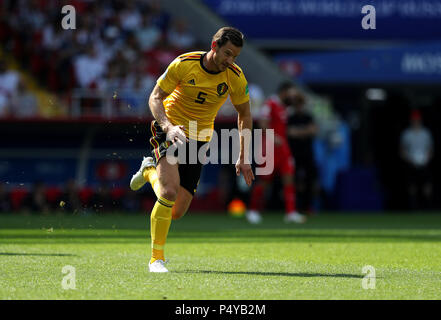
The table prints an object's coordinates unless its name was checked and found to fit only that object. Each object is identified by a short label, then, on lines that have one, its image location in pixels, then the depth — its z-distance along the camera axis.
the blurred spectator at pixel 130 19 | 21.56
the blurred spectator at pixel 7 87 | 19.53
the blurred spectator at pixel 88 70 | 20.11
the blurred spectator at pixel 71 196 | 19.86
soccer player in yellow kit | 8.20
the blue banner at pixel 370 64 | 21.69
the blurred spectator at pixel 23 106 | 19.53
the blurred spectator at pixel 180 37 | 21.47
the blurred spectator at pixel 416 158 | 20.47
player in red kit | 16.33
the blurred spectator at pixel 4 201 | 19.45
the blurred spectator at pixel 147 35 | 21.32
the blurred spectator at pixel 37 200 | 19.41
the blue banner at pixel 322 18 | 23.06
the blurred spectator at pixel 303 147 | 17.61
